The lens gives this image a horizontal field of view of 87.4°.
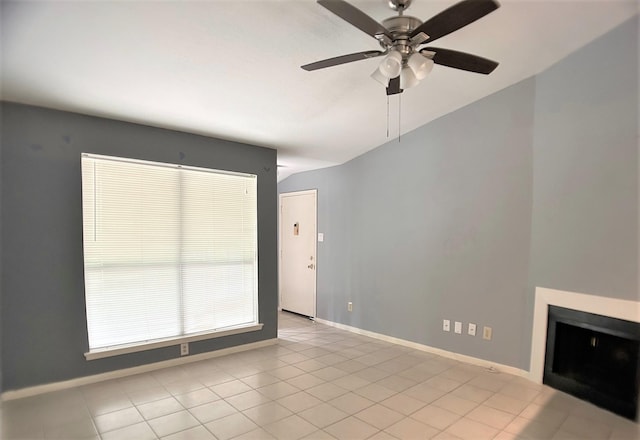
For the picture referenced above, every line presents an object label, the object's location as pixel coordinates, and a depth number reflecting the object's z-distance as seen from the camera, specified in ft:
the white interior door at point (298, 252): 17.69
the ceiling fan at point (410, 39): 4.97
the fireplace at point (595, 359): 8.32
